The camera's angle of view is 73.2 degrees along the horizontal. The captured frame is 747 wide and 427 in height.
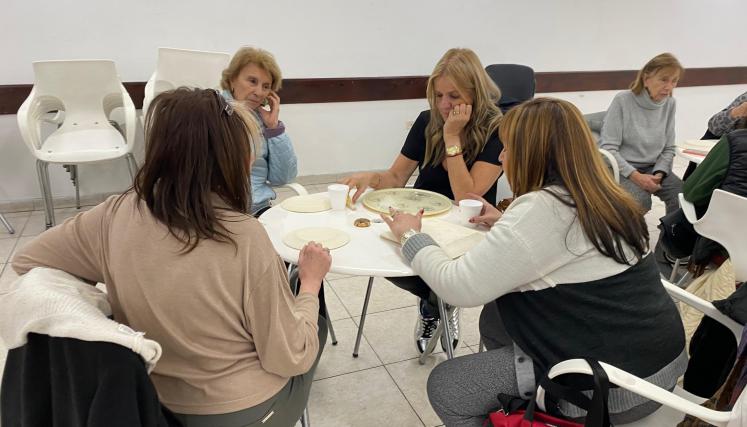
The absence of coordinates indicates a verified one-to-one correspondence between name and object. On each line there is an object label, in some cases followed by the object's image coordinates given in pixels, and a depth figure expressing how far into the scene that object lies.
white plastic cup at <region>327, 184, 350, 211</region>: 1.67
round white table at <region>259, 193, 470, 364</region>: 1.28
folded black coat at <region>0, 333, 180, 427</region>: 0.76
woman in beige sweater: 0.94
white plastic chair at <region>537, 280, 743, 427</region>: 0.96
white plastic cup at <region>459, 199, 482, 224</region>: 1.58
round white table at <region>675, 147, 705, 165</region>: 2.60
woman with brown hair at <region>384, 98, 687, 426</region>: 1.08
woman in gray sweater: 2.97
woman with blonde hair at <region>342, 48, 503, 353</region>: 1.86
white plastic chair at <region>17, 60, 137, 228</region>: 2.93
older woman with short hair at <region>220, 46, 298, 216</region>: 2.27
